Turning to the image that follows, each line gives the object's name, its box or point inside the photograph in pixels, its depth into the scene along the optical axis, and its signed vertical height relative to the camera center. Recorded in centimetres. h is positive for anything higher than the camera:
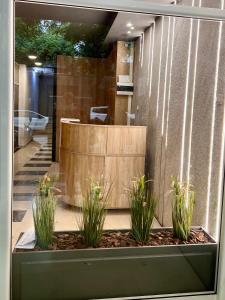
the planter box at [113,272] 208 -107
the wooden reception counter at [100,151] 396 -52
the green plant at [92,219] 236 -80
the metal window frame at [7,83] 177 +13
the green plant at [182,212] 254 -77
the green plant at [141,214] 249 -78
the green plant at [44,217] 228 -76
